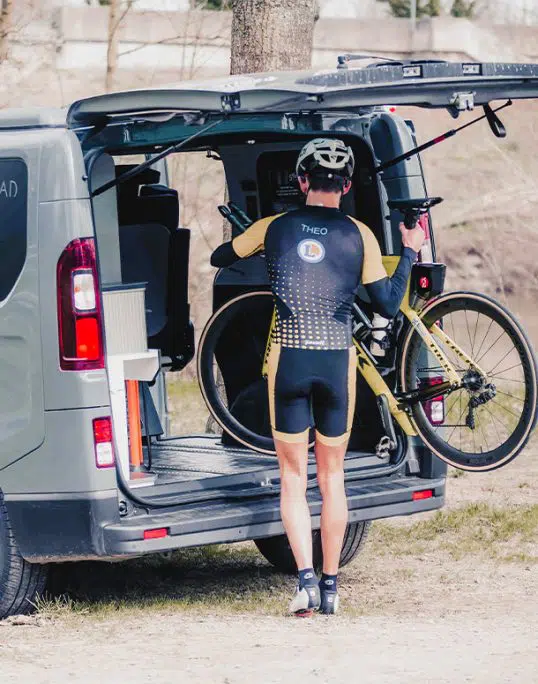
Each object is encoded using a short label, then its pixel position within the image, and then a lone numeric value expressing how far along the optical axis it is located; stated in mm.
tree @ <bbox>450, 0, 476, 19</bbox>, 61512
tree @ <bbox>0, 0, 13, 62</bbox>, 23891
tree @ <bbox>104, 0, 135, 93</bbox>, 25716
